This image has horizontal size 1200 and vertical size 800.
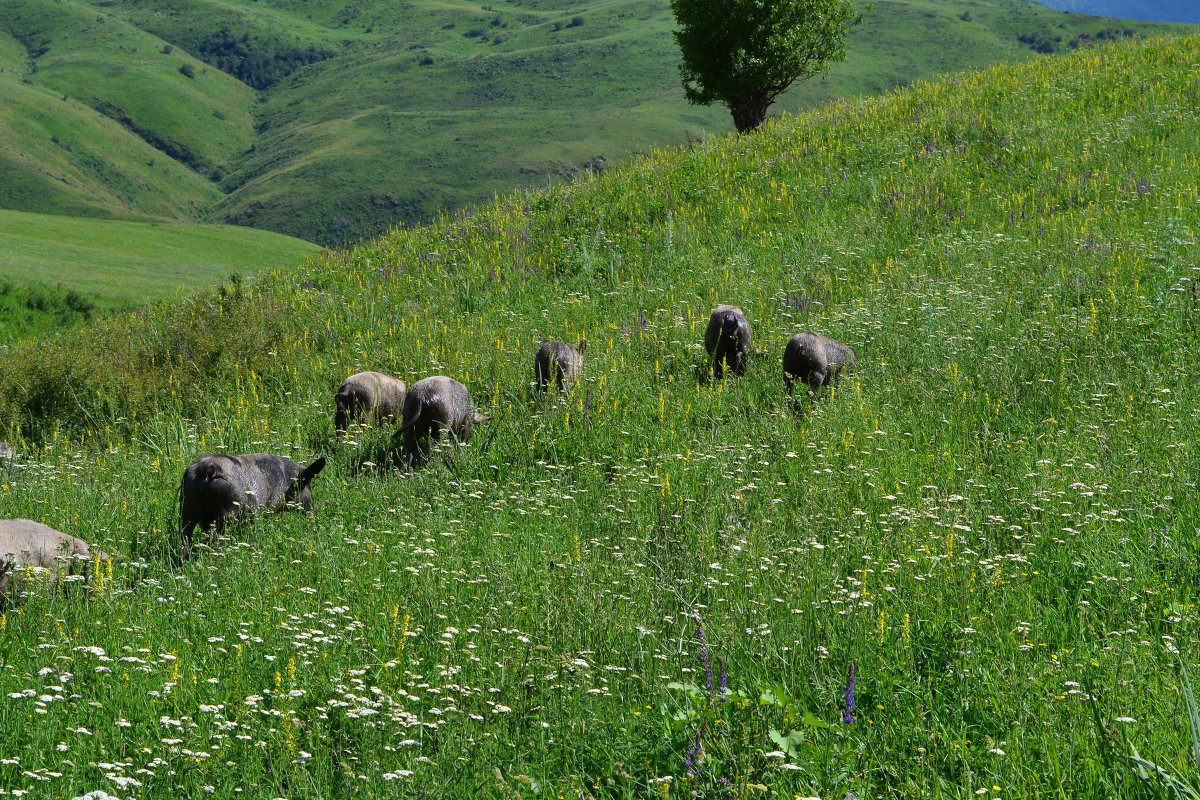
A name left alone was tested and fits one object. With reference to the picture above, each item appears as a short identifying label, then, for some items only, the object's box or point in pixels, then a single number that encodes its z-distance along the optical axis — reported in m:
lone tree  49.66
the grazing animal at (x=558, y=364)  18.39
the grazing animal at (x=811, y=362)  16.98
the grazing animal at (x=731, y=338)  18.62
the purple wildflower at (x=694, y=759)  6.52
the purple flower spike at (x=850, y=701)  6.86
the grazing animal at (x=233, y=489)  13.90
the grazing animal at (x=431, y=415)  16.58
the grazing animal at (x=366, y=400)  18.37
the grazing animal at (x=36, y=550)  11.71
